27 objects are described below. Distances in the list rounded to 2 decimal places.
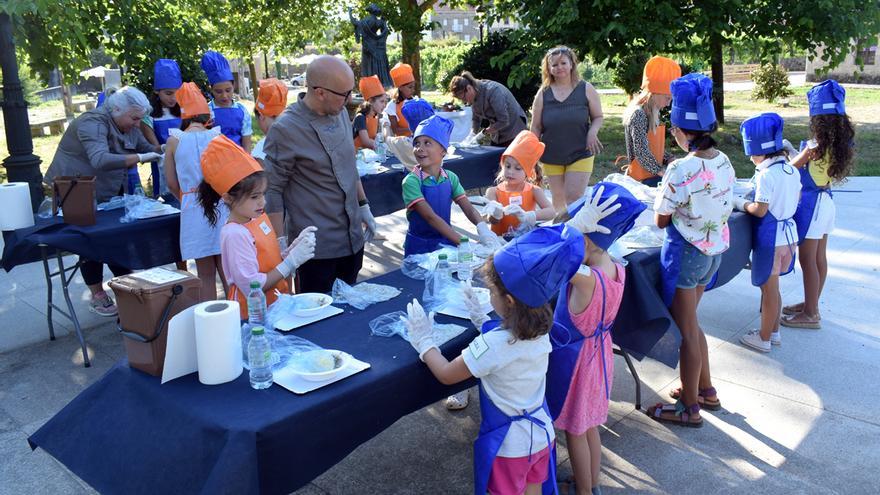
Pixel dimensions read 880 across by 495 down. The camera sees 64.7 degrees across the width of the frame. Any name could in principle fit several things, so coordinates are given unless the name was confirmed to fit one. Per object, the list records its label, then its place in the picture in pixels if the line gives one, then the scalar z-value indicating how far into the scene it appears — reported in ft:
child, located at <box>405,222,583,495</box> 7.19
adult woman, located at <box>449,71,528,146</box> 22.16
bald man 11.27
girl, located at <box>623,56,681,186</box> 15.97
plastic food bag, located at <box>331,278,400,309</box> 9.78
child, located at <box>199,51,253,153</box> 18.60
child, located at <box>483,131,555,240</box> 12.73
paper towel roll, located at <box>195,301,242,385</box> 6.95
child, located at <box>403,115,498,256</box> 12.69
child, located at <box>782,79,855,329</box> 14.37
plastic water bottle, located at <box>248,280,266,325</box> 8.57
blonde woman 18.60
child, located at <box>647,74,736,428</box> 10.93
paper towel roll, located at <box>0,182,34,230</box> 13.65
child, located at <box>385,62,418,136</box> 24.85
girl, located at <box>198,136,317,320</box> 9.75
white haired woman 16.19
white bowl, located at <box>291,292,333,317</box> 9.18
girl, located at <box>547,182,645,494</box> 8.70
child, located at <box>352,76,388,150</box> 23.43
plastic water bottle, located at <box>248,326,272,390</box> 7.20
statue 35.06
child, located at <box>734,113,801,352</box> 13.12
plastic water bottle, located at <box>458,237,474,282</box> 10.71
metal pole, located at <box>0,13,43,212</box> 24.97
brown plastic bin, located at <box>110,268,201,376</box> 7.16
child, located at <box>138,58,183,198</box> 19.28
